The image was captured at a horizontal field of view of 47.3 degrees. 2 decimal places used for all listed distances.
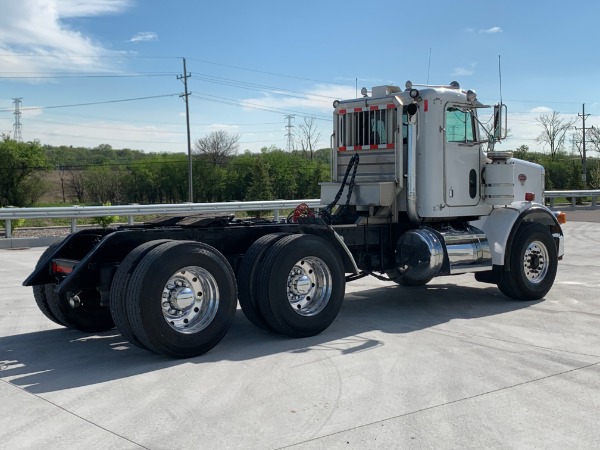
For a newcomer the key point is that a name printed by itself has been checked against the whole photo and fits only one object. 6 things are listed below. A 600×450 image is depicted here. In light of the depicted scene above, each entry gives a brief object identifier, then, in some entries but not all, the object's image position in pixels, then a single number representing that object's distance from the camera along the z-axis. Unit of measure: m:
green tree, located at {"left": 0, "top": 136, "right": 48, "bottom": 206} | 56.22
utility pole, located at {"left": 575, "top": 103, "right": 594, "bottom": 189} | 53.36
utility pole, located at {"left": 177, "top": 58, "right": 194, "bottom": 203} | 55.41
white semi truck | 6.66
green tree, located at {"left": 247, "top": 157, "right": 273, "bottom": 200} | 51.22
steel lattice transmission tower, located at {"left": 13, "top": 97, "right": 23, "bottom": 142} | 91.06
